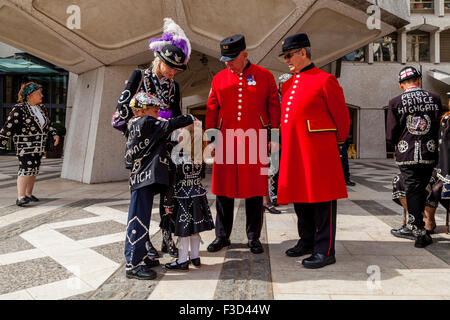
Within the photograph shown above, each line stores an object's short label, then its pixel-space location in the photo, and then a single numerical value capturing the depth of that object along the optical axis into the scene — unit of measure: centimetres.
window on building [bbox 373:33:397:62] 1859
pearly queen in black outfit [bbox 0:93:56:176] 515
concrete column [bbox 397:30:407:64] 1839
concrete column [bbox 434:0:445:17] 1844
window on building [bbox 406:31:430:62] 1898
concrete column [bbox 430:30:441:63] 1847
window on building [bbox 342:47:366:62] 1852
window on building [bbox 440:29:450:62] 1898
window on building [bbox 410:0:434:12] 1880
